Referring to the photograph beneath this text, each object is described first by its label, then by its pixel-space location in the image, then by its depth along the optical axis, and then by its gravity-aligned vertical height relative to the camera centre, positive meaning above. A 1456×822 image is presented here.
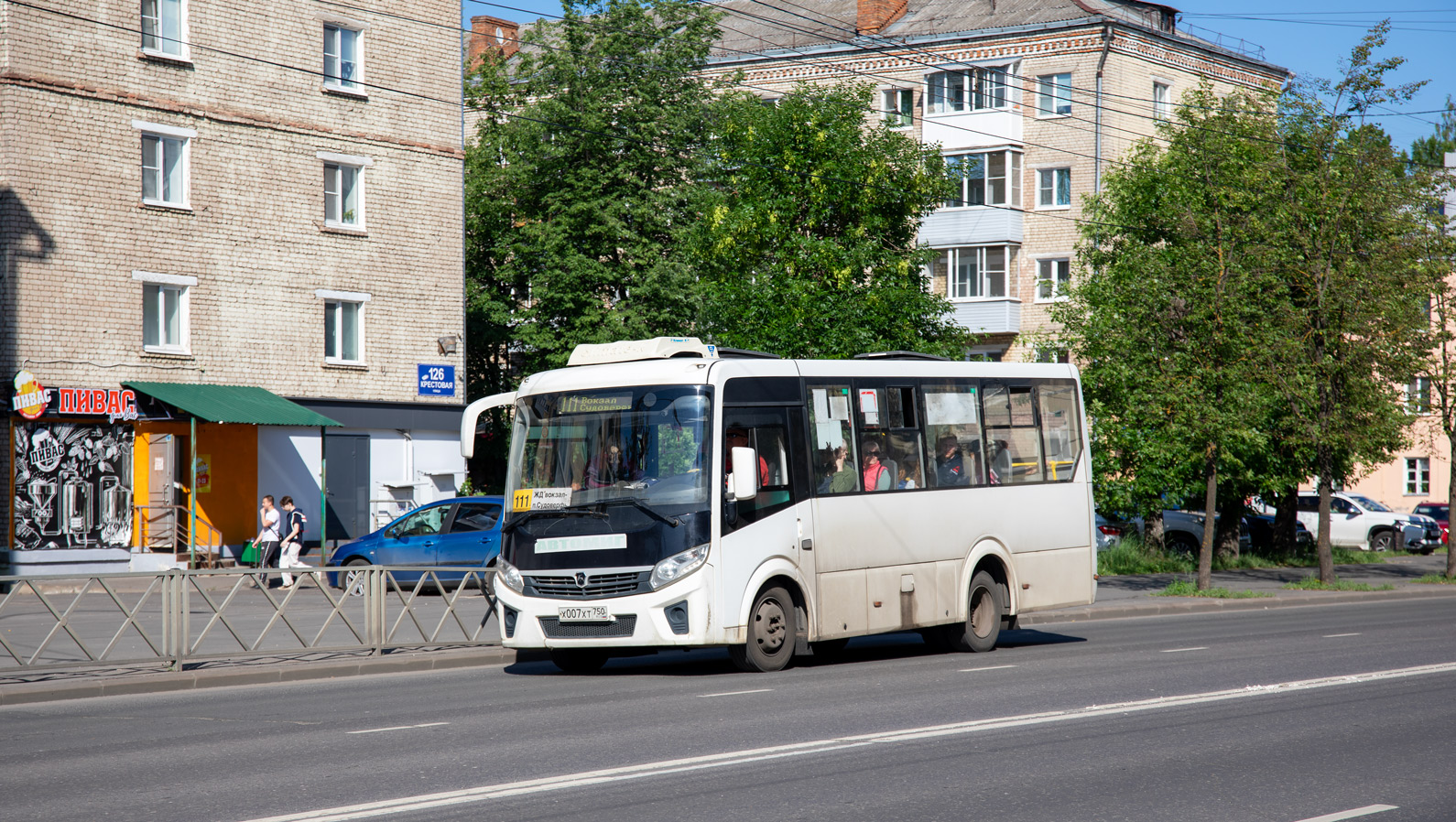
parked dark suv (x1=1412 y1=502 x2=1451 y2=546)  49.88 -2.45
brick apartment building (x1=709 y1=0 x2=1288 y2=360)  52.81 +11.49
